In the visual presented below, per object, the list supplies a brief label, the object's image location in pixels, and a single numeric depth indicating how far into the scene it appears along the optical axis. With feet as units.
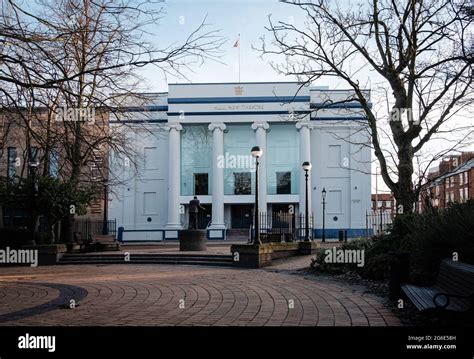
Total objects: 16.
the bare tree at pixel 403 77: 42.98
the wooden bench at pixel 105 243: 79.55
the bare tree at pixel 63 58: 26.32
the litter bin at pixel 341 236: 122.25
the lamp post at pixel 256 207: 54.24
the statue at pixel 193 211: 78.28
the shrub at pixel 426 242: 27.94
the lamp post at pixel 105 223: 119.80
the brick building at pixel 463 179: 116.47
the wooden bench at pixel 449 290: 20.12
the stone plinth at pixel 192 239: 74.56
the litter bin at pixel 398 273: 29.45
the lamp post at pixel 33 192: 68.56
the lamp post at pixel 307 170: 68.39
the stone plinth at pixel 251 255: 53.78
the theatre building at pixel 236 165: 157.17
